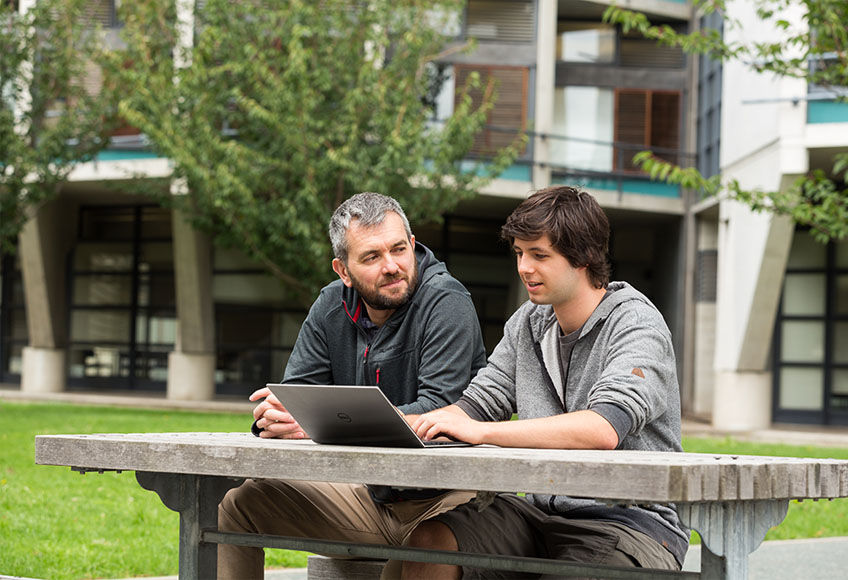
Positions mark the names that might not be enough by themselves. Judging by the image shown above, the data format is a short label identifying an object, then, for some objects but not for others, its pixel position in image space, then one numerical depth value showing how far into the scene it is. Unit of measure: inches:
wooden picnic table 95.8
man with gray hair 143.3
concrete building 904.9
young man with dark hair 123.2
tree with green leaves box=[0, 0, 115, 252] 764.0
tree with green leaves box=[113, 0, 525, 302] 742.5
